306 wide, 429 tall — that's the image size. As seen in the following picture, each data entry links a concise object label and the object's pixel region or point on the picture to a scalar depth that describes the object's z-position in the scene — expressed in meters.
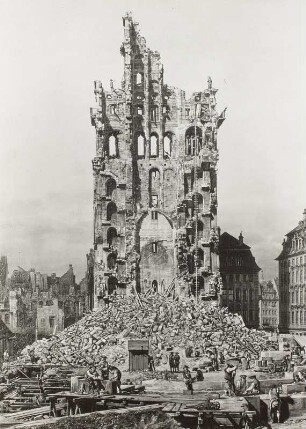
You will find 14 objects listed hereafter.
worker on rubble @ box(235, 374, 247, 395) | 30.39
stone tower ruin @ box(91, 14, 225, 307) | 63.34
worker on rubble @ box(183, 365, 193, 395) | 30.34
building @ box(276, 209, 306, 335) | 71.88
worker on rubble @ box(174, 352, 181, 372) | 40.44
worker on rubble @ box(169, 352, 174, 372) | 40.50
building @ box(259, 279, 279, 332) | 92.81
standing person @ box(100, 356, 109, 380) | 34.39
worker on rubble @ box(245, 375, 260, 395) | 29.56
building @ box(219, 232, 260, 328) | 78.50
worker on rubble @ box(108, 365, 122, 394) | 28.56
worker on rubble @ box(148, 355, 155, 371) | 41.27
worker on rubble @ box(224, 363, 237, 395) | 29.44
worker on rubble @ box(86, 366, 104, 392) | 29.06
